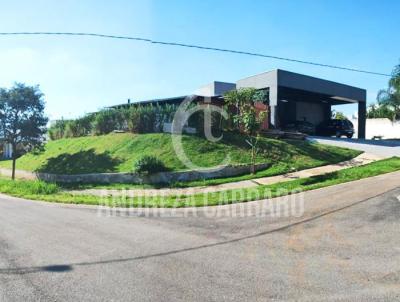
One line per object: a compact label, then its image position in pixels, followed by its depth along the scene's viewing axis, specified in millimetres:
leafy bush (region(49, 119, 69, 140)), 32925
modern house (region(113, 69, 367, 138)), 26297
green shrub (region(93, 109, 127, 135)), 26438
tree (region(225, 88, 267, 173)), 19859
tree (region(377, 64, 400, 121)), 35188
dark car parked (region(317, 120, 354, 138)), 31500
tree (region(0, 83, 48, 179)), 24578
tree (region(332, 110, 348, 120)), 44988
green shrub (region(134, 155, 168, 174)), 18281
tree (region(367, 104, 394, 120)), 42594
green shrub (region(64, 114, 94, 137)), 29898
